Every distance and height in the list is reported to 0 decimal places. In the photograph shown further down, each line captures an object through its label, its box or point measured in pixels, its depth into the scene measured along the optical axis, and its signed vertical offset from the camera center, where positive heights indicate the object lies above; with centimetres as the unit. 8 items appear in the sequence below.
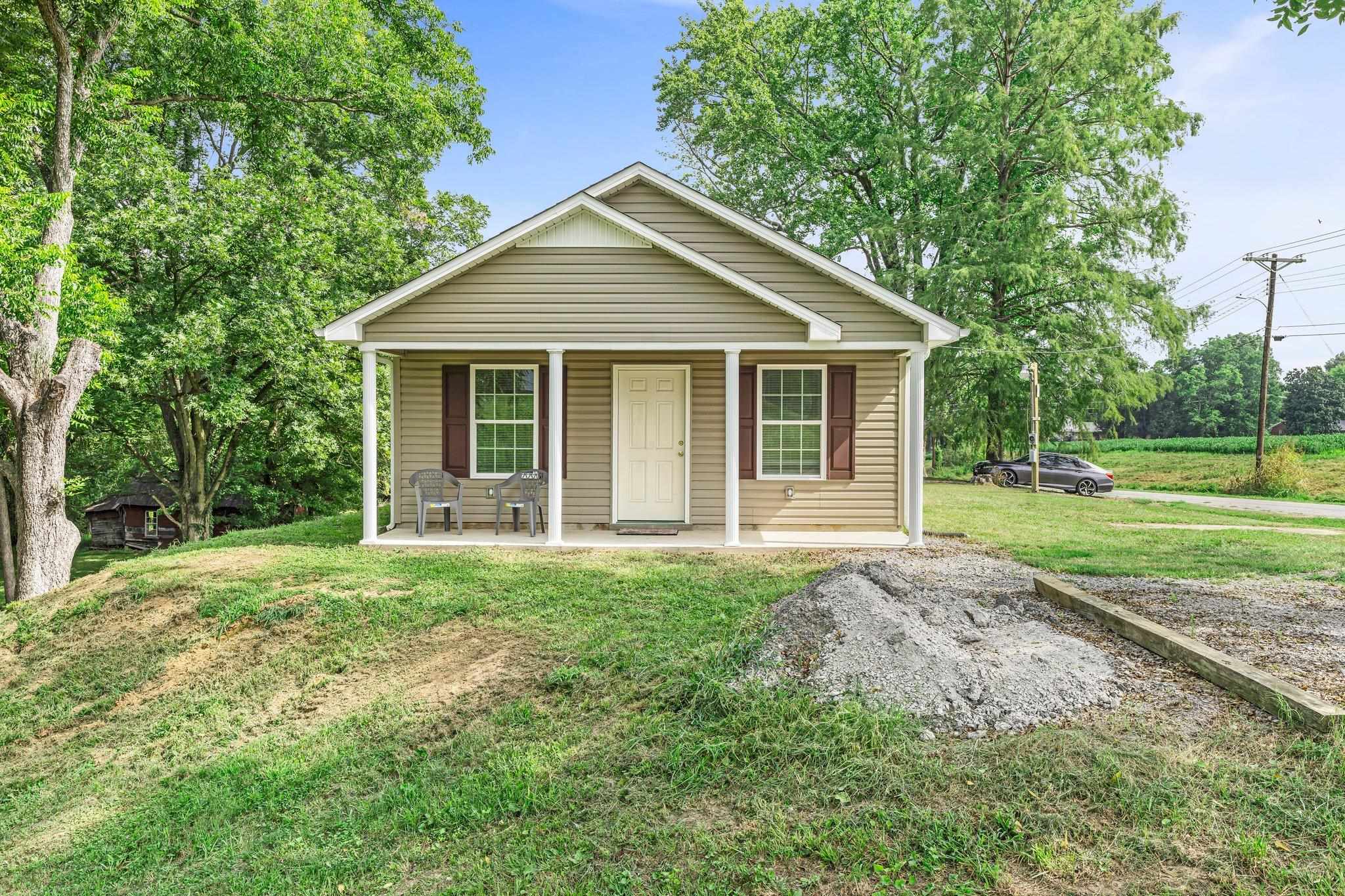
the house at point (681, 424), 978 +17
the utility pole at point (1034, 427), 2009 +32
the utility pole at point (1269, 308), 2333 +454
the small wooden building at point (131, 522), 2938 -392
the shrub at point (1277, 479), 2070 -121
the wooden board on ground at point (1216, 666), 332 -128
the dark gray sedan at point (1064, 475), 2123 -114
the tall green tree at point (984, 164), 2106 +915
